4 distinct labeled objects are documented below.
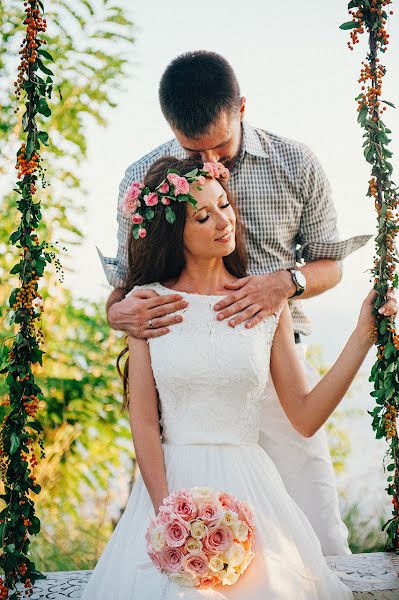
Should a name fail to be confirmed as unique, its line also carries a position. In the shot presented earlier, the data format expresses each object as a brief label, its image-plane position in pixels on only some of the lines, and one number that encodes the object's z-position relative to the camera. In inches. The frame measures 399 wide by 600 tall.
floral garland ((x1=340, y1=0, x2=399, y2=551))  111.9
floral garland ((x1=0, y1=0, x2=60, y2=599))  116.3
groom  133.9
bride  108.6
